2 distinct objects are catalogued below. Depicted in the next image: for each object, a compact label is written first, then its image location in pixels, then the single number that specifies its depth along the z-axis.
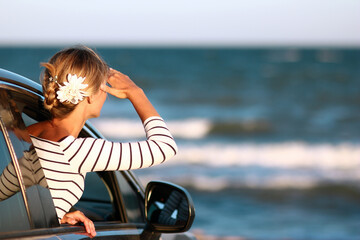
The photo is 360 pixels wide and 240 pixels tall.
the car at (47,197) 4.63
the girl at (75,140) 4.77
